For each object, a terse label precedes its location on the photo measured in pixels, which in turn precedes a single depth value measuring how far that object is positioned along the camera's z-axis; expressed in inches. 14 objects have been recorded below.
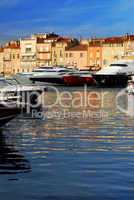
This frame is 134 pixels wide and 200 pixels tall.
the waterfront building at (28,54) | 5511.8
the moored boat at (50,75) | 3233.3
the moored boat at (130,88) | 1925.6
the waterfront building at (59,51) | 5290.4
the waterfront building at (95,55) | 5002.5
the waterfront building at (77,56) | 5098.4
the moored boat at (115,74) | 3006.9
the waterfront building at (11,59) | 5723.4
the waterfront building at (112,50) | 4965.6
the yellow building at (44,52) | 5388.8
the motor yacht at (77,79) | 3181.6
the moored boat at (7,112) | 663.1
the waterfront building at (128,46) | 4766.2
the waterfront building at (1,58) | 5930.1
